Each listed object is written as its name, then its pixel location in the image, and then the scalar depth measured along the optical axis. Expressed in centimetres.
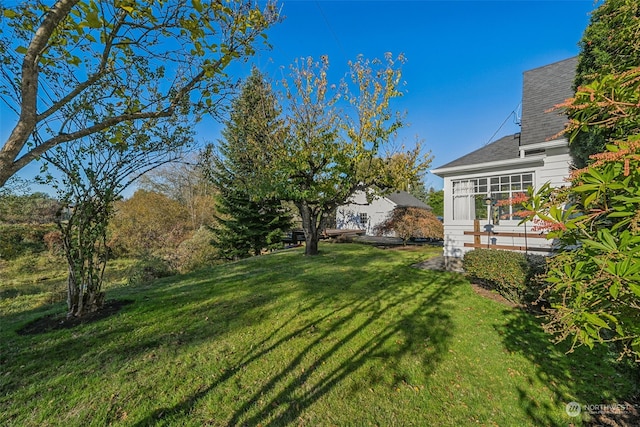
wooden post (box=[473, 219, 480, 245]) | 793
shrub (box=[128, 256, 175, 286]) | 786
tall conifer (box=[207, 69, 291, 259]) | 1208
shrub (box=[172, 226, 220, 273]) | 1096
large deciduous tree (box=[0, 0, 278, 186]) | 162
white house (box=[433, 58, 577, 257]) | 685
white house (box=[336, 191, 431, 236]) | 2541
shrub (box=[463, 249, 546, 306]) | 521
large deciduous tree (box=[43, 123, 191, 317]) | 417
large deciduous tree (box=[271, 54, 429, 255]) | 917
